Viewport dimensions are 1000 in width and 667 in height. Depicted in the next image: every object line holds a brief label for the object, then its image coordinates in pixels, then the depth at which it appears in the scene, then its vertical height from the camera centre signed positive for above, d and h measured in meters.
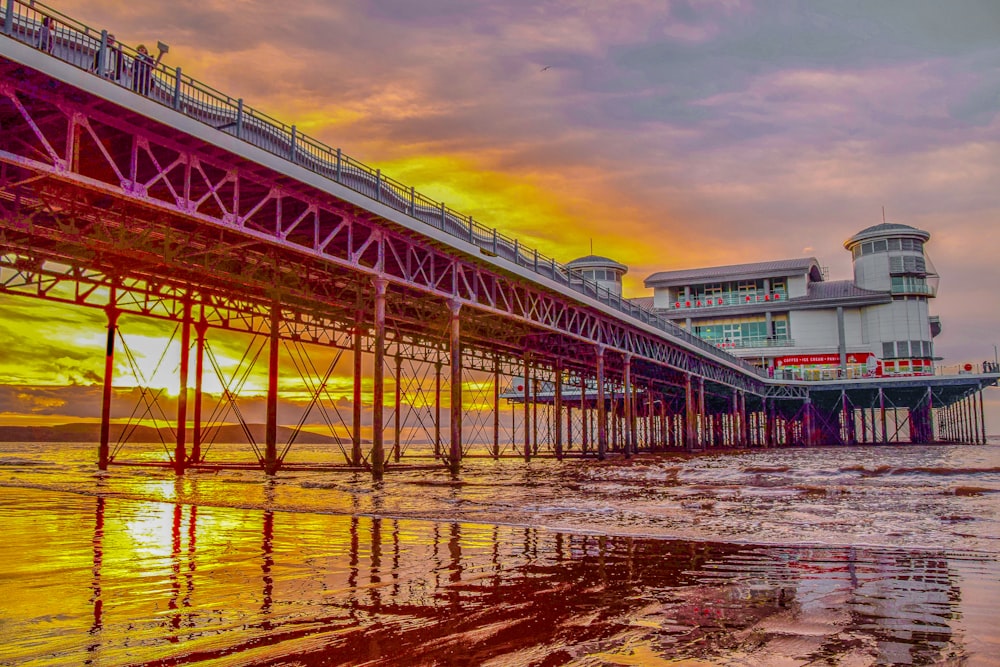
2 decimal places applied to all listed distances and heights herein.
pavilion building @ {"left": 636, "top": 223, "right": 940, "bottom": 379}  76.69 +13.19
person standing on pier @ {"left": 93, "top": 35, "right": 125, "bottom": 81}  14.73 +7.75
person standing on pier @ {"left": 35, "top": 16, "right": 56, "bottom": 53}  13.53 +7.60
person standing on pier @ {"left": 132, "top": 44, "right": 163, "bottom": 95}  15.45 +7.87
